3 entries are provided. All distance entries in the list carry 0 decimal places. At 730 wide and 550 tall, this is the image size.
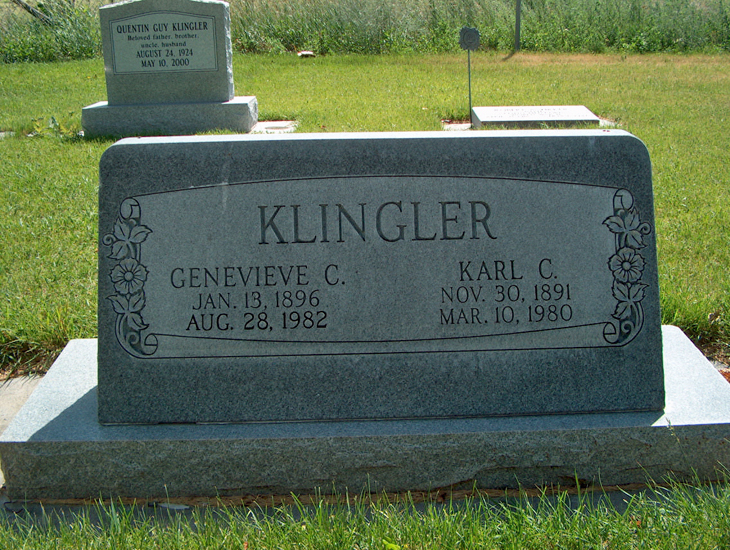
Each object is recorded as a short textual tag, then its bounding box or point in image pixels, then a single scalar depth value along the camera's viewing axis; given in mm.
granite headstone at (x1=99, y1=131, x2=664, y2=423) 2346
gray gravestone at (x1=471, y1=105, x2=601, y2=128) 7863
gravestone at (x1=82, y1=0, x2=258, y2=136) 8578
